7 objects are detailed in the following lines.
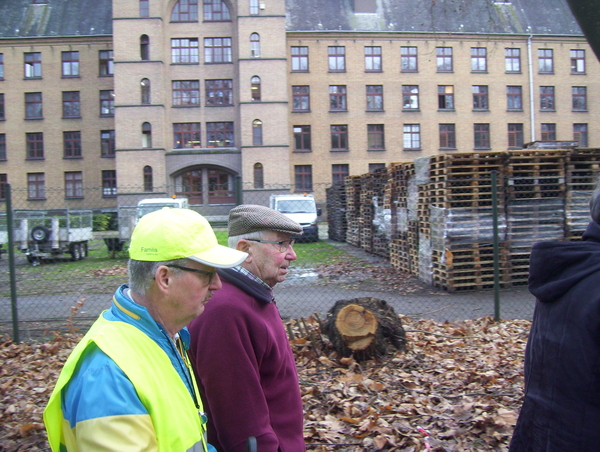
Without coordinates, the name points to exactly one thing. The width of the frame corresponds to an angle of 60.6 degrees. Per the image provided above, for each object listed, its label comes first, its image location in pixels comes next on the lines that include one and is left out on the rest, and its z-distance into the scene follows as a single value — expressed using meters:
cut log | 5.81
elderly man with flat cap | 2.20
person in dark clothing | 1.80
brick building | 39.84
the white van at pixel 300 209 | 22.66
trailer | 17.05
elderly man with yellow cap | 1.48
